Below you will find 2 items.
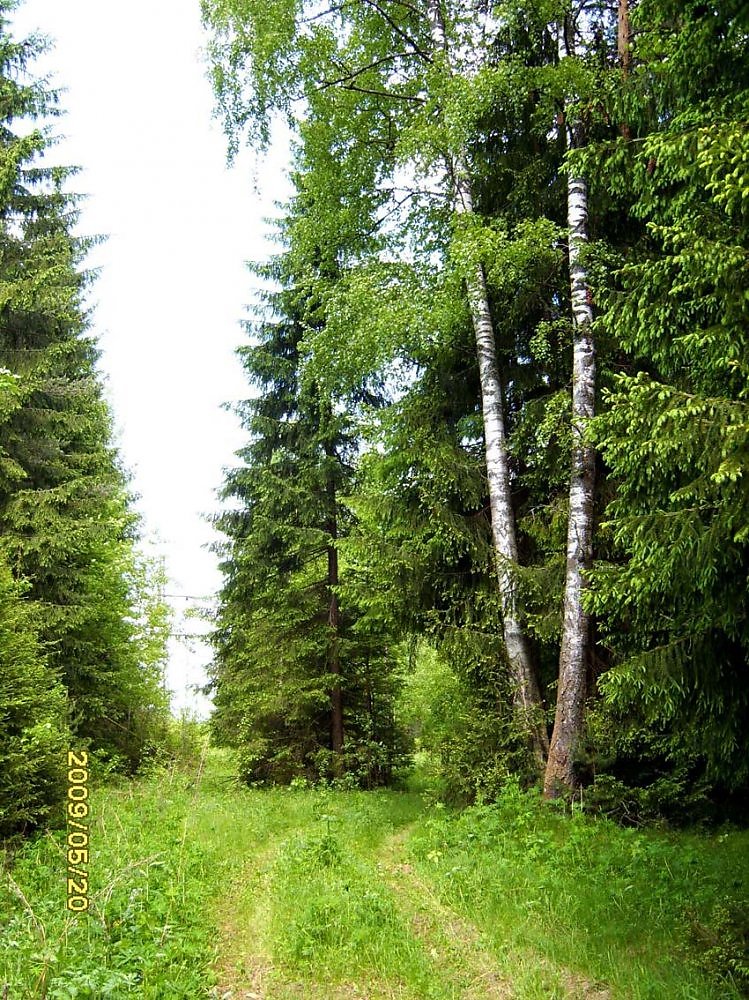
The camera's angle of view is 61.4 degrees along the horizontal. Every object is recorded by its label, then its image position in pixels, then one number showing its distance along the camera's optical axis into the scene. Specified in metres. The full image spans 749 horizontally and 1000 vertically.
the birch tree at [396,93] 8.93
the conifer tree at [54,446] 12.27
